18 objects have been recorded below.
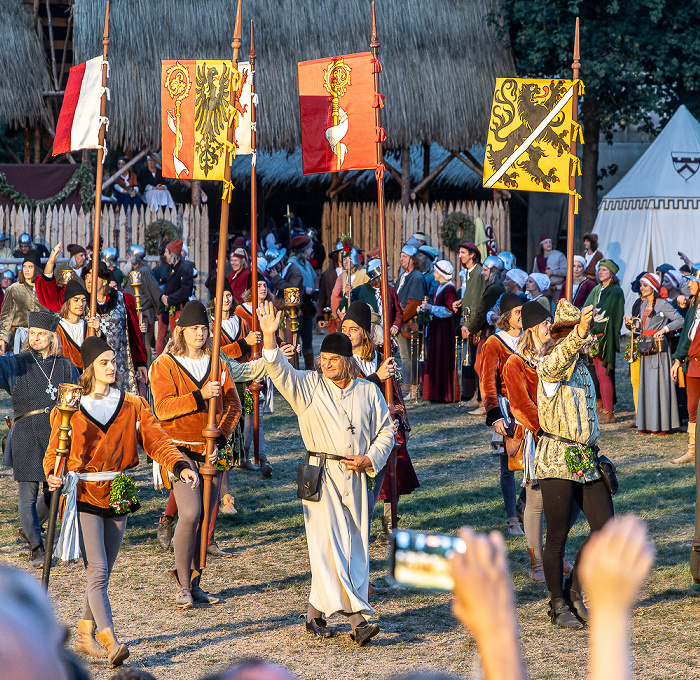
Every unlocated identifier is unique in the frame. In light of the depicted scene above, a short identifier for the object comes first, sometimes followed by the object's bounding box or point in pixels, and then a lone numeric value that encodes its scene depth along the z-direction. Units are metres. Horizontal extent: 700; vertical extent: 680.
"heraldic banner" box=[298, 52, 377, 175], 16.59
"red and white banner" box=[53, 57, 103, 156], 19.14
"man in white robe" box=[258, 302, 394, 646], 12.18
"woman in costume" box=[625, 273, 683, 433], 23.85
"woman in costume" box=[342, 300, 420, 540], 14.14
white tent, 39.03
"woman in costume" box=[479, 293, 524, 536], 15.55
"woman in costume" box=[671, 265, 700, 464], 20.89
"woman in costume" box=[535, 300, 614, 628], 12.39
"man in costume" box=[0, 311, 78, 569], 14.95
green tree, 37.91
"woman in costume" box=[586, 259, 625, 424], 24.95
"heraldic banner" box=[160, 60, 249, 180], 15.91
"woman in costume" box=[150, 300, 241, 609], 13.75
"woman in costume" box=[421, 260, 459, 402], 27.91
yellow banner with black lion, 15.88
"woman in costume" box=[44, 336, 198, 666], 11.58
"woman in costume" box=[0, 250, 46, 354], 22.92
